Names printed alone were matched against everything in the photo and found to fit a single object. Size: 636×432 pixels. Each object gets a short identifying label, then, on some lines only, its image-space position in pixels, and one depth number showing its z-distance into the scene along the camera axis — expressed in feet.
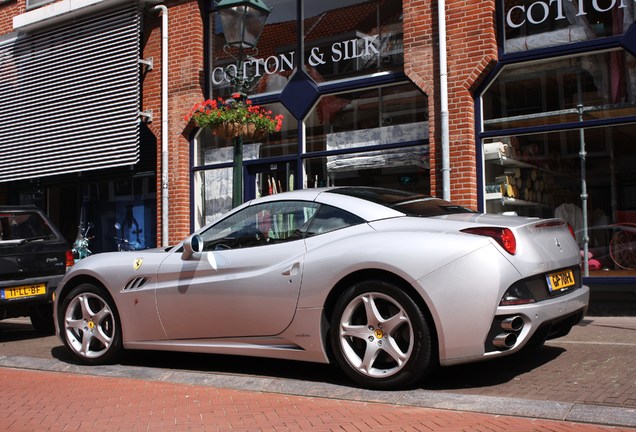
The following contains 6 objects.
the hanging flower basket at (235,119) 29.04
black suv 26.17
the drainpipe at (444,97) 31.63
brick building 29.81
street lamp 27.48
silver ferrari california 14.78
